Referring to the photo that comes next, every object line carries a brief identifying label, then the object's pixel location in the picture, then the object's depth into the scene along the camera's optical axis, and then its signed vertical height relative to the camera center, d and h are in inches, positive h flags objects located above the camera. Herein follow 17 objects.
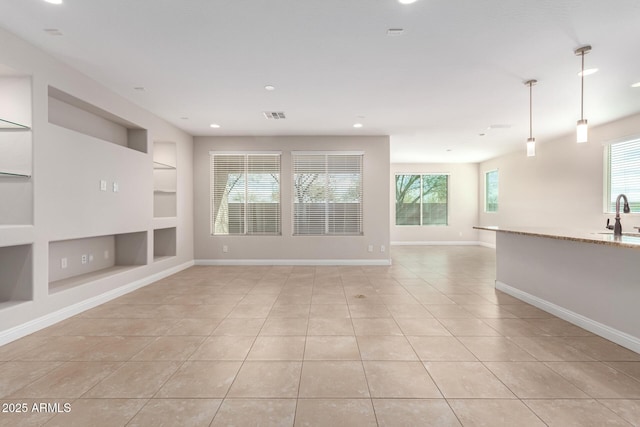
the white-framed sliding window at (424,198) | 417.7 +13.7
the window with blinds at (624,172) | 205.2 +25.7
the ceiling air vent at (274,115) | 197.0 +63.0
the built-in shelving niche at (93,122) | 144.9 +48.7
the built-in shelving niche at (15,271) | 117.6 -25.3
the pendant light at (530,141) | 148.0 +34.7
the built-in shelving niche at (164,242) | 234.7 -27.4
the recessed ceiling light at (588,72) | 135.1 +62.9
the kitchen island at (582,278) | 103.3 -29.7
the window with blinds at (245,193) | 261.7 +12.7
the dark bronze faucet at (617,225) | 125.0 -7.2
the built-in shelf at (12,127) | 115.1 +31.4
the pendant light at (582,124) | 117.0 +35.1
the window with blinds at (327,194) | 261.0 +11.9
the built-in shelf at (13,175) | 112.5 +12.6
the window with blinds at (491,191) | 380.4 +22.1
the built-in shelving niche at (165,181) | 232.7 +20.6
